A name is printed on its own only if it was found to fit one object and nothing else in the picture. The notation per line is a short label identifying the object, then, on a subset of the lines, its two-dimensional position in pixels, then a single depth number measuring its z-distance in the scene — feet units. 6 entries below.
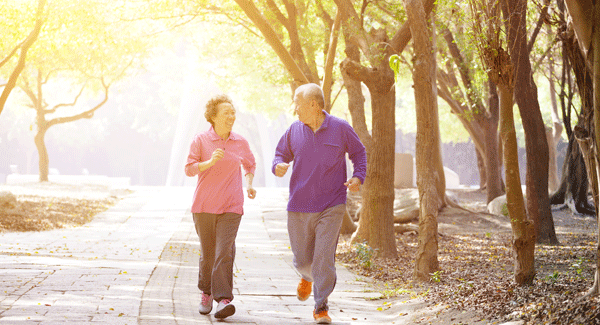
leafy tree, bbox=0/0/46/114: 86.23
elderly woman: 36.27
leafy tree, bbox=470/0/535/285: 38.42
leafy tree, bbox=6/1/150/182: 95.57
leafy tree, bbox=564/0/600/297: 32.16
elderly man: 35.48
